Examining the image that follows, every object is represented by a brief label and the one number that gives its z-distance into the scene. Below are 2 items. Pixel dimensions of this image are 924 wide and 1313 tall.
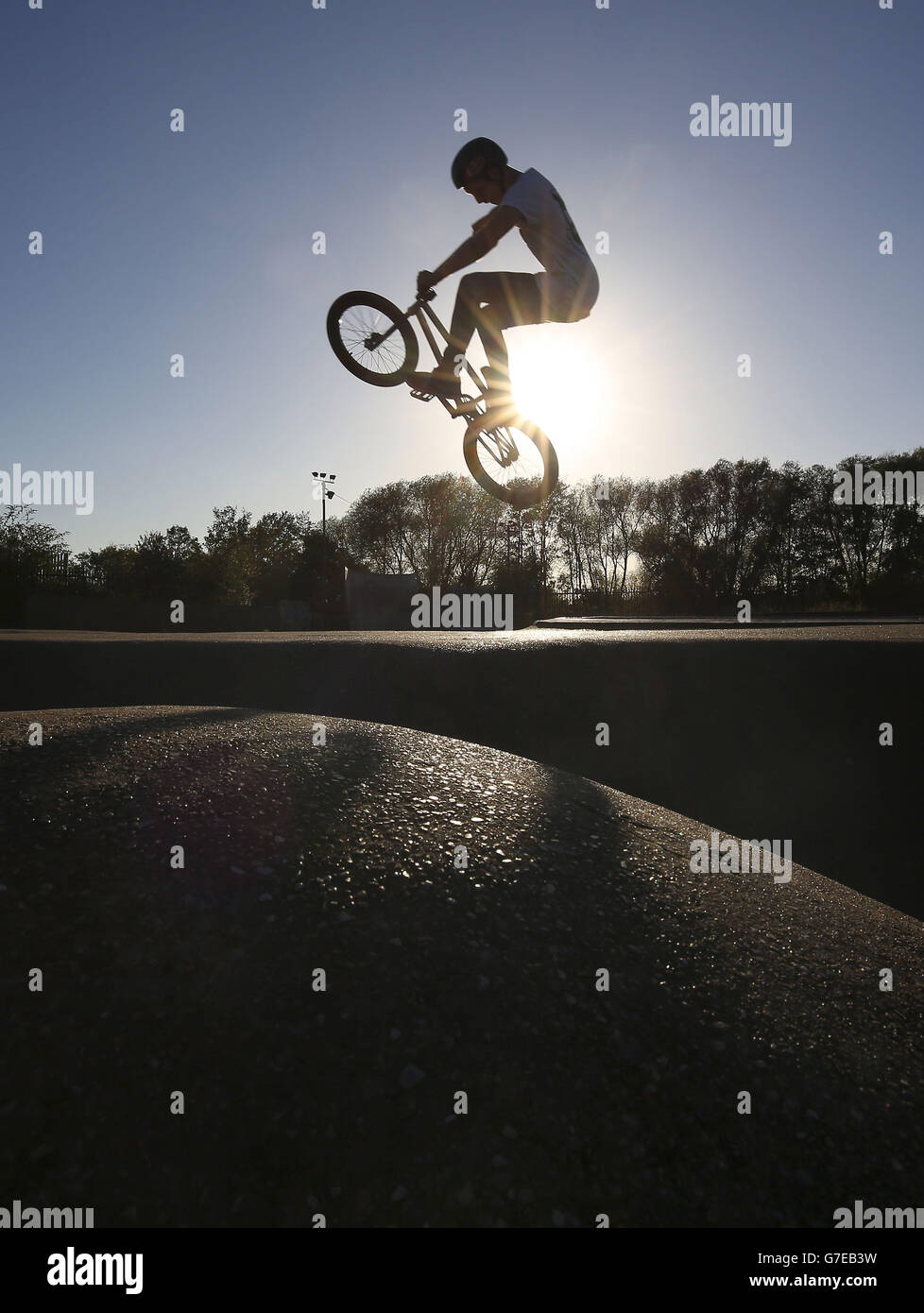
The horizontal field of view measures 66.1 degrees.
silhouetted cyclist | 5.01
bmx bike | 6.40
